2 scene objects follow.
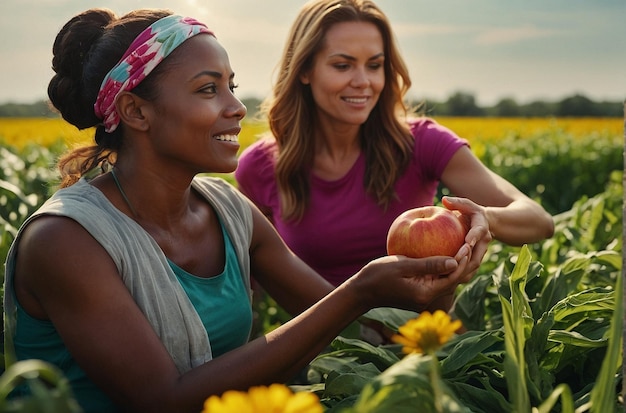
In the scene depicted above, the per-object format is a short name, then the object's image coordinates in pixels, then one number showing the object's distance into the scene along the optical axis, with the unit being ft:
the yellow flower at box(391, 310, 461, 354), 3.80
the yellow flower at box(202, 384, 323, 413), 3.05
